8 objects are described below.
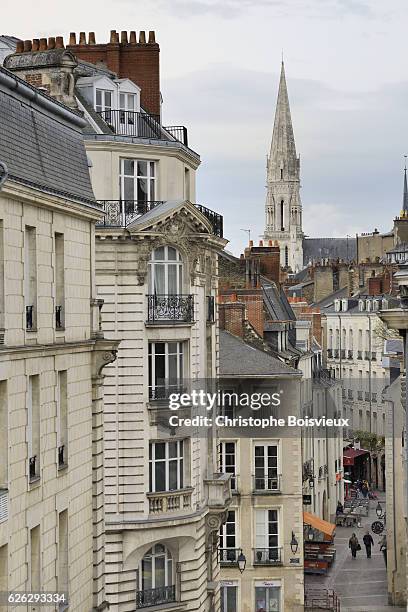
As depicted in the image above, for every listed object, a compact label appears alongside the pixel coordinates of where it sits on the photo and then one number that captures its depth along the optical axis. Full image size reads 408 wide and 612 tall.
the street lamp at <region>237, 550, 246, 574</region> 50.56
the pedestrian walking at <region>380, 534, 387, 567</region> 69.76
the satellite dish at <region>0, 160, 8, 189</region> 21.12
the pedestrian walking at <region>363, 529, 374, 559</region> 70.75
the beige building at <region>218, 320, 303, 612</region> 51.78
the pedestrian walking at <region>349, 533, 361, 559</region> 71.00
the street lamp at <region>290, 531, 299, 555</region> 51.56
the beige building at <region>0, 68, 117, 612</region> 22.09
